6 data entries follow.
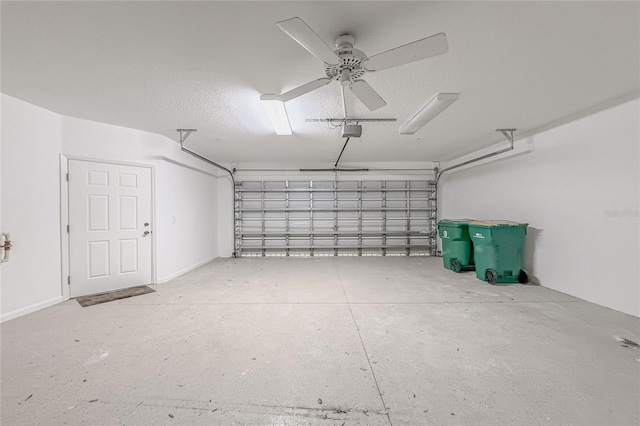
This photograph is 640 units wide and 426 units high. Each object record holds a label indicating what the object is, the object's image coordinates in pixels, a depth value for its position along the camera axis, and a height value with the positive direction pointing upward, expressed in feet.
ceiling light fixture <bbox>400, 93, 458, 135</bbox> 9.01 +4.32
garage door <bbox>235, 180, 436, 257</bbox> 21.89 -0.92
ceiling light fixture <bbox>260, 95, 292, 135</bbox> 8.76 +4.22
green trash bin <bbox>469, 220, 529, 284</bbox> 12.85 -2.25
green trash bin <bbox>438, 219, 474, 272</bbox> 15.57 -2.43
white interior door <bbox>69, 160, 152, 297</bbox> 11.23 -0.91
